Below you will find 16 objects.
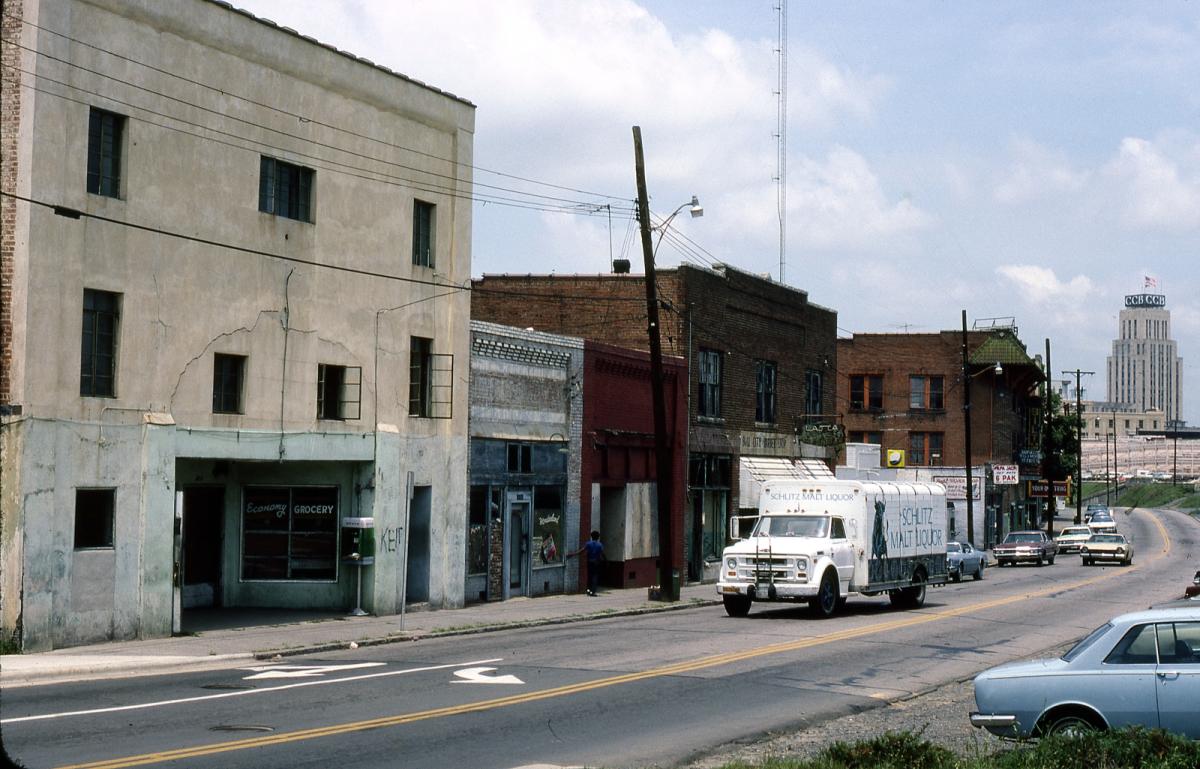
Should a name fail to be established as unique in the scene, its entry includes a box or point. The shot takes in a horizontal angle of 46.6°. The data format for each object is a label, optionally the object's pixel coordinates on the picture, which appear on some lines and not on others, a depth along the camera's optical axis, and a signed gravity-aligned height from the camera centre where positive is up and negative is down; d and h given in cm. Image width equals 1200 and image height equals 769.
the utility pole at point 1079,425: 9944 +556
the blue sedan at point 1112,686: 1241 -172
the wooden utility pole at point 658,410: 3378 +197
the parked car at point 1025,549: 6241 -238
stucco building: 2147 +302
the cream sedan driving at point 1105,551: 6306 -245
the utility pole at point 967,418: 6419 +352
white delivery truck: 2970 -119
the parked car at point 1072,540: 7312 -230
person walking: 3638 -177
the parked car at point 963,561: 4916 -236
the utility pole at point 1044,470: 8962 +189
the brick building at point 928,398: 8294 +579
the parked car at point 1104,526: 7831 -168
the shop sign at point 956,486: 7812 +51
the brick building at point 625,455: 3781 +101
